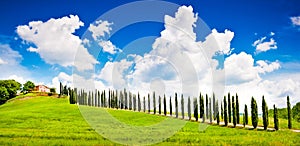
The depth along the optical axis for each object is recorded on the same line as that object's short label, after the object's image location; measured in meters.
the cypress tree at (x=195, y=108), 73.38
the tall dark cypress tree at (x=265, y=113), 62.56
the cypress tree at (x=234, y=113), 65.17
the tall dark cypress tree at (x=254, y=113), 63.47
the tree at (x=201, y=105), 74.75
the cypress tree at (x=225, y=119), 66.79
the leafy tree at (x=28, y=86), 154.71
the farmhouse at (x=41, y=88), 167.23
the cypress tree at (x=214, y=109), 76.19
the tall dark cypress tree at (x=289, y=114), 66.19
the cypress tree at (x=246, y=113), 67.73
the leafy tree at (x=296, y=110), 100.94
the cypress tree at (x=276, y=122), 62.75
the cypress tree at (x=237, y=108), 69.69
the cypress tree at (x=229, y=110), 70.56
